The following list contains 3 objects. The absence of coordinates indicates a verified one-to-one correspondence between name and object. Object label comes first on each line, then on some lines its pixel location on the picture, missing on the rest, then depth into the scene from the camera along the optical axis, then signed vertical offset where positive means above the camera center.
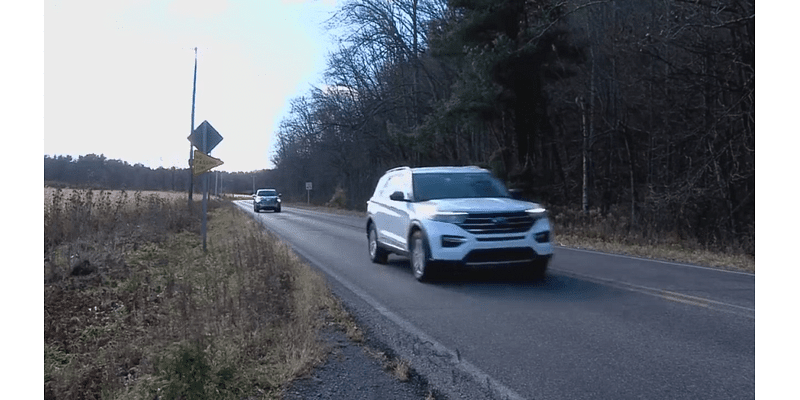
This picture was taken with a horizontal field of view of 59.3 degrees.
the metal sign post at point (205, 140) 15.40 +1.28
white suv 10.46 -0.38
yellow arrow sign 15.25 +0.74
